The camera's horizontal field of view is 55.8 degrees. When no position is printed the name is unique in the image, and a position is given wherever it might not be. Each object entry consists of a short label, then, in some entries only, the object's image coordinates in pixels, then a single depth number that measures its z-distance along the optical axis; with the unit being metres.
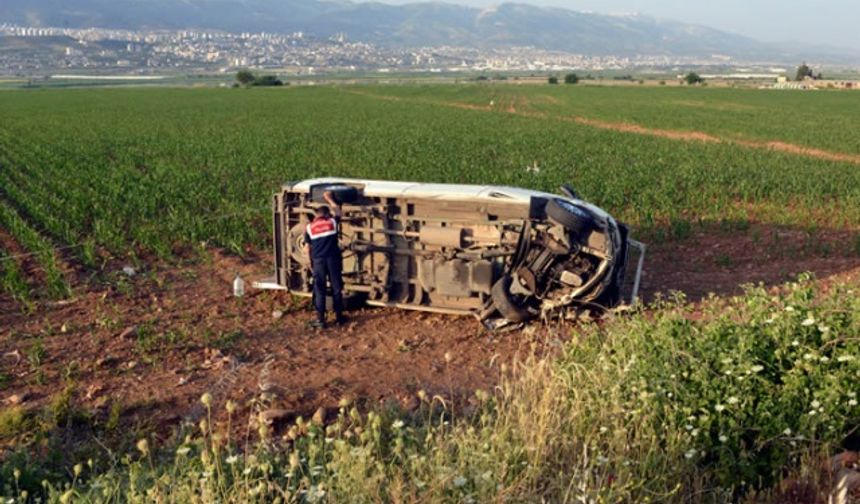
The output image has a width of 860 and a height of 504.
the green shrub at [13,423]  6.84
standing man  9.70
